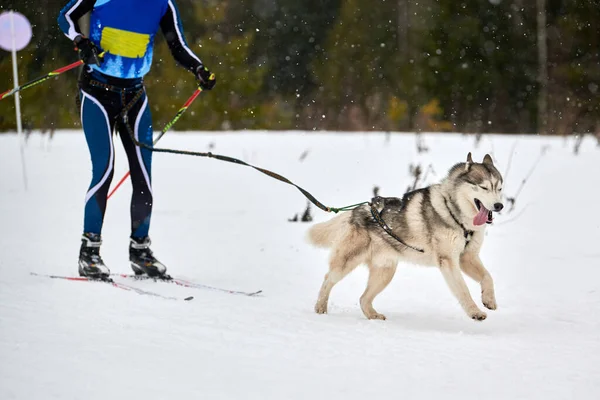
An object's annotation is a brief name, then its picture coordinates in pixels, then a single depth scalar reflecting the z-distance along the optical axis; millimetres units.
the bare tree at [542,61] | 39531
